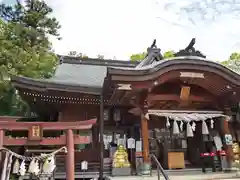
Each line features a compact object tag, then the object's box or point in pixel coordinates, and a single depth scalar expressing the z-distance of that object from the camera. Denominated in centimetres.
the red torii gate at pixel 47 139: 522
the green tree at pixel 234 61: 2066
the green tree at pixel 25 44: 963
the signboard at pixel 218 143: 756
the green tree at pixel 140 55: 2252
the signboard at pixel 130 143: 738
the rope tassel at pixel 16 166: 556
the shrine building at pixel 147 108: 674
